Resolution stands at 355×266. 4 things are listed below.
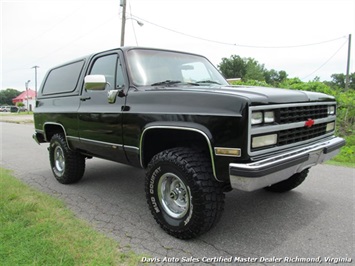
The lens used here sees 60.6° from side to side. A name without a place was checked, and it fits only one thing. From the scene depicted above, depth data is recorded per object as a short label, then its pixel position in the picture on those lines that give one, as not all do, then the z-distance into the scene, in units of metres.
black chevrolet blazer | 2.58
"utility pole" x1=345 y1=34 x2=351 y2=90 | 25.30
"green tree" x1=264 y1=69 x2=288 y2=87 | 71.34
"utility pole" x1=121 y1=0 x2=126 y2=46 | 17.72
